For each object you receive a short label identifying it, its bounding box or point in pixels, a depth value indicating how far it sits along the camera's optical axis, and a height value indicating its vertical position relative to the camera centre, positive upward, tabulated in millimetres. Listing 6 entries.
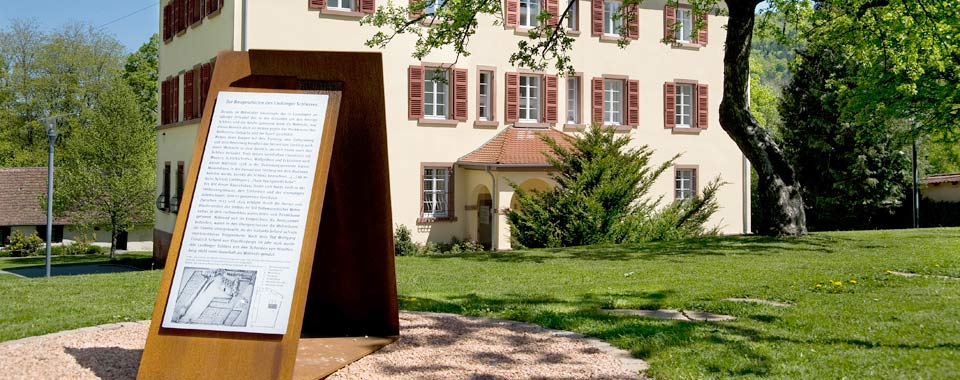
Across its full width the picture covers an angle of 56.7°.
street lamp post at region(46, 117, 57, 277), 22406 +1777
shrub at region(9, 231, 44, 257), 40844 -1521
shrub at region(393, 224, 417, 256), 23672 -785
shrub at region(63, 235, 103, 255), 40938 -1682
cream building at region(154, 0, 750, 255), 23484 +3361
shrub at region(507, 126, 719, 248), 19734 +272
